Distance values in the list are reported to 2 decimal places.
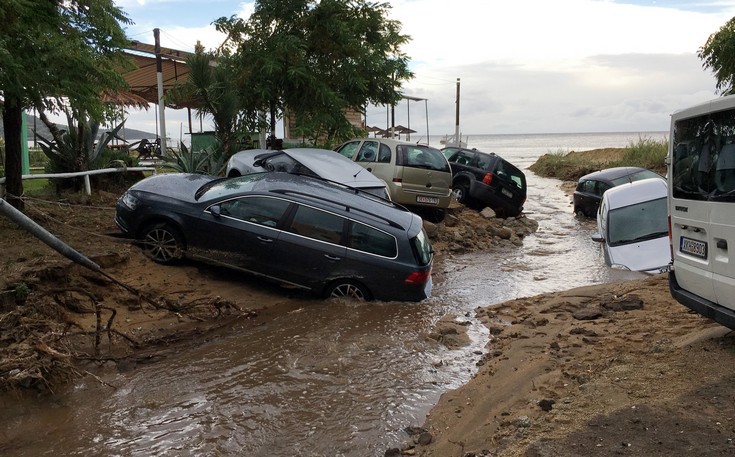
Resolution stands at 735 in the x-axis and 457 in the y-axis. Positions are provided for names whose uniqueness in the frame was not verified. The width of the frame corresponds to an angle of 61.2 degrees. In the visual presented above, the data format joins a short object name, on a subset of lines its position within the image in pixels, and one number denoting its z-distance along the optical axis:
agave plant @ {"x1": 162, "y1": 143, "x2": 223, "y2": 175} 13.23
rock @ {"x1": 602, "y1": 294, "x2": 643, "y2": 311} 7.04
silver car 10.95
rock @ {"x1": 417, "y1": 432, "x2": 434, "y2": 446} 4.56
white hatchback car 9.83
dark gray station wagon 8.12
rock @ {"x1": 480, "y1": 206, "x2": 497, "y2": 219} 16.61
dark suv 16.86
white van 4.59
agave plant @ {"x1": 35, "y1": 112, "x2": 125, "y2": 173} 11.51
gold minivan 13.45
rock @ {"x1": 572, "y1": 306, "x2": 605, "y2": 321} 6.97
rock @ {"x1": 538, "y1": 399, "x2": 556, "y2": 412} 4.43
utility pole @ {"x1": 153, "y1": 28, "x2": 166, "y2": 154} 19.42
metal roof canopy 19.92
